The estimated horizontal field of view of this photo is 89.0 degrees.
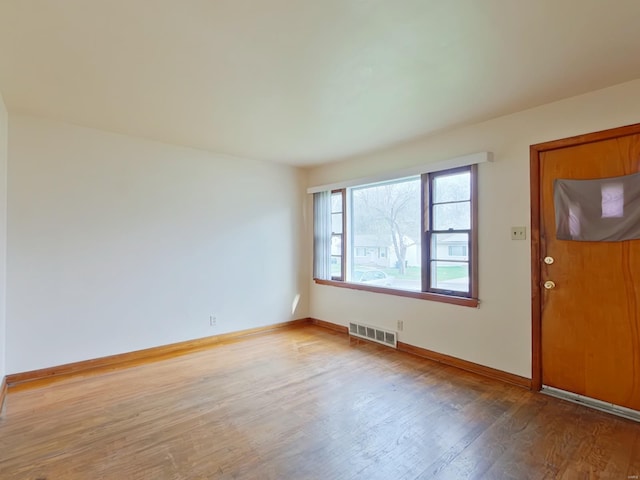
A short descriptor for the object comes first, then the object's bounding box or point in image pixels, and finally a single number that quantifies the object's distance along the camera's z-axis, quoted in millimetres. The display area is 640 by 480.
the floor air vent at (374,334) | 4047
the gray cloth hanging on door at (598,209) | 2432
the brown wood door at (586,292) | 2463
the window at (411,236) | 3477
